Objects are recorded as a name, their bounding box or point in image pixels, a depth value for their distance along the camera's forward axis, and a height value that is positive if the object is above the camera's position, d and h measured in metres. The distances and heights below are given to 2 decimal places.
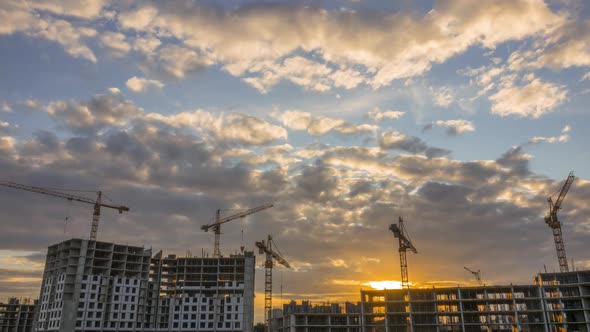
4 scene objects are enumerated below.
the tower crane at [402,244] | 186.25 +29.07
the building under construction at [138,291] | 167.50 +11.02
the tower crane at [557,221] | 189.50 +38.64
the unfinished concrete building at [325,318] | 149.75 +0.71
